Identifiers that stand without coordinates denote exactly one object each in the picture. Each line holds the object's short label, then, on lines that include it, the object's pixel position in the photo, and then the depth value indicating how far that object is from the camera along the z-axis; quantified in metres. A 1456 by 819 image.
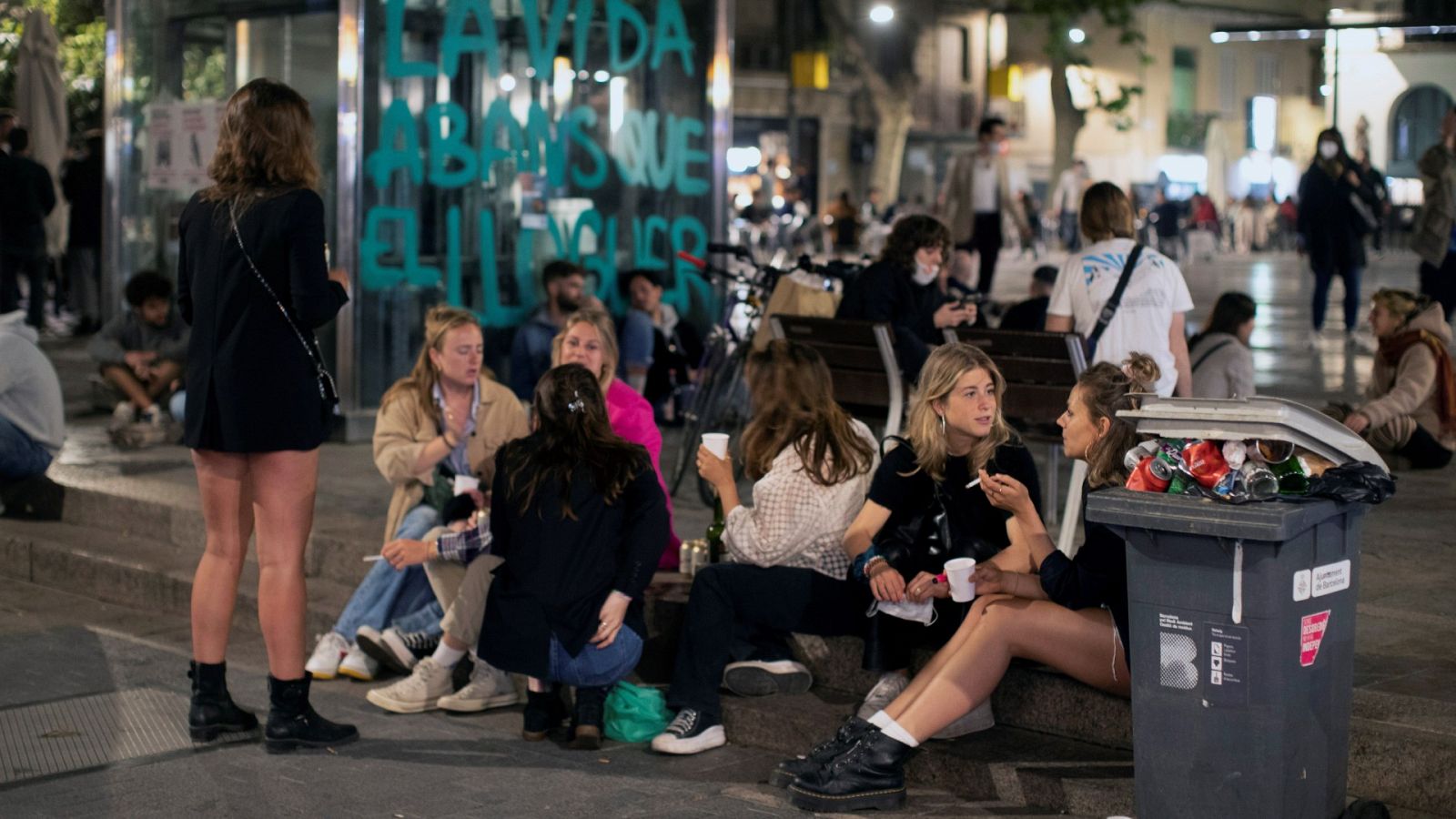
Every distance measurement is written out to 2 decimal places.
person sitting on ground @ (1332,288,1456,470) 8.62
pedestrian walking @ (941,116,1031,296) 15.05
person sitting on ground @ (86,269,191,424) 10.92
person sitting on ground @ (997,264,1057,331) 9.40
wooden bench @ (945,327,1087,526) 7.05
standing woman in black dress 5.56
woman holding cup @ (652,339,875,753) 5.97
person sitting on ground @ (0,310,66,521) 9.23
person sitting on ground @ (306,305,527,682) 6.82
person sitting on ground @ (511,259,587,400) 10.84
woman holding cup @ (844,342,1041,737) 5.66
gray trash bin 4.36
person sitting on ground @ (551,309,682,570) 6.77
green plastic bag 6.02
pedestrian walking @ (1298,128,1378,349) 15.14
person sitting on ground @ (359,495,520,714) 6.29
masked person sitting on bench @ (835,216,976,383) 8.23
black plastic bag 4.39
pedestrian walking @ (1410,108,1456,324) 13.16
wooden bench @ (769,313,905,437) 7.90
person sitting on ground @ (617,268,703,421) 11.24
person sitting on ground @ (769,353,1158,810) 5.11
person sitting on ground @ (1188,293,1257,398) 8.47
